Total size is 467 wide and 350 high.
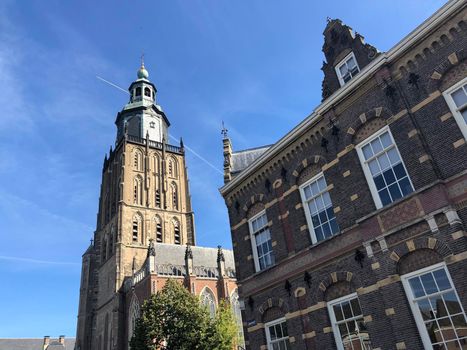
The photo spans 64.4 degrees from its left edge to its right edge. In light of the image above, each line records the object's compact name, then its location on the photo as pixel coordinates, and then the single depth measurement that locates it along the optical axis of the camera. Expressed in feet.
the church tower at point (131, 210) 143.95
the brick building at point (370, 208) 29.63
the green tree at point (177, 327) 74.28
